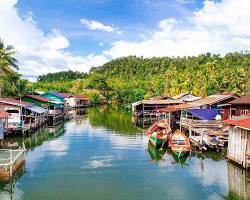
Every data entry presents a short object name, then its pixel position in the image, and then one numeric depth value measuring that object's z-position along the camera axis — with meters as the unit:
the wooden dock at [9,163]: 12.46
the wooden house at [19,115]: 23.00
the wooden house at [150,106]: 38.28
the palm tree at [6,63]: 26.37
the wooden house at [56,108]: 32.86
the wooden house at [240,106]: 20.19
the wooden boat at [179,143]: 17.84
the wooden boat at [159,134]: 19.53
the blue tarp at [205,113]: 23.89
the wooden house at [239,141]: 13.31
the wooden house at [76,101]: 53.36
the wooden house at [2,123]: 17.72
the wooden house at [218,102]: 24.88
